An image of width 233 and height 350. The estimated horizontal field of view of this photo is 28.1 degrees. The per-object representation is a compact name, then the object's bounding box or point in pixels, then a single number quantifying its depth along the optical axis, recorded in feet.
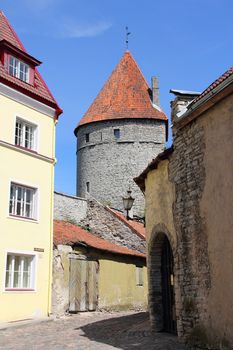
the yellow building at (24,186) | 51.99
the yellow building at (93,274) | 60.34
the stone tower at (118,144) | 114.42
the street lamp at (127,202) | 53.31
